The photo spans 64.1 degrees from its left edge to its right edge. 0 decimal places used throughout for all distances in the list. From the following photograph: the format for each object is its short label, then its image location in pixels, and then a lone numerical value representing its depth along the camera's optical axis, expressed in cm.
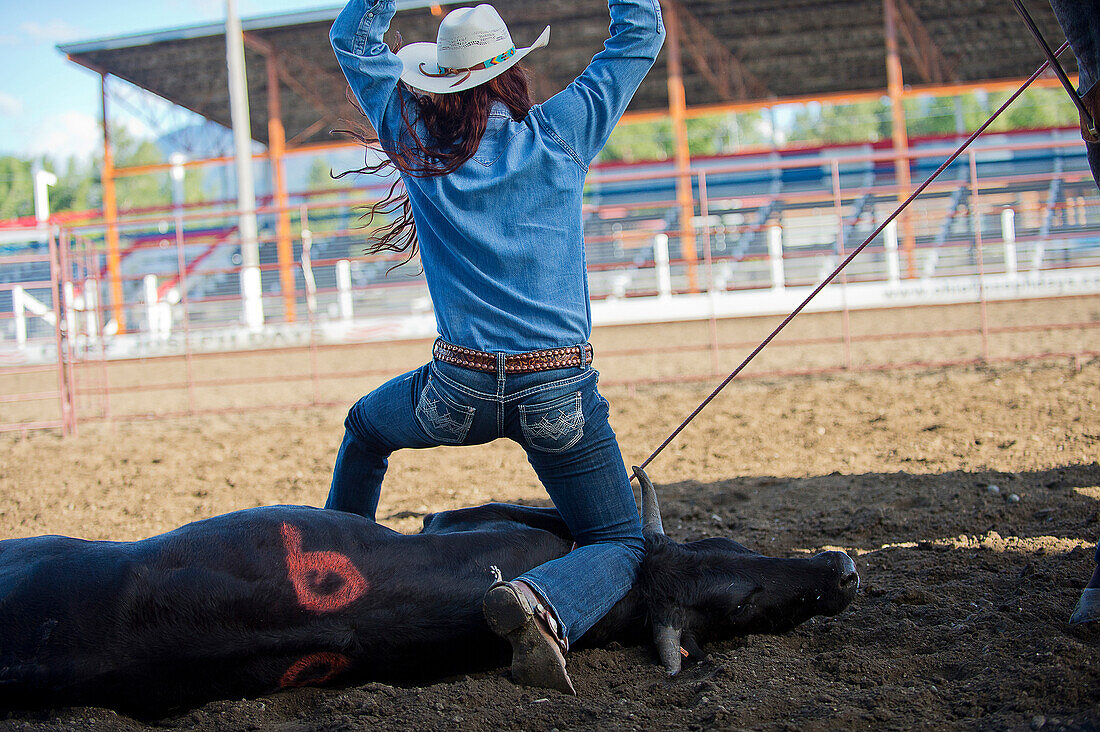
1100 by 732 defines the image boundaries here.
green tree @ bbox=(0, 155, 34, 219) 3666
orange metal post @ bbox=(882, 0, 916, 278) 1383
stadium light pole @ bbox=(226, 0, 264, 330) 1270
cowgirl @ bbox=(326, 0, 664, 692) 187
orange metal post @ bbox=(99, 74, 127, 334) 1509
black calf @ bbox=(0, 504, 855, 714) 175
